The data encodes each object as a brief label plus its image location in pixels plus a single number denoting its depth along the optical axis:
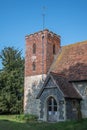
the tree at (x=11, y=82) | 38.00
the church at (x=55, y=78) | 23.52
